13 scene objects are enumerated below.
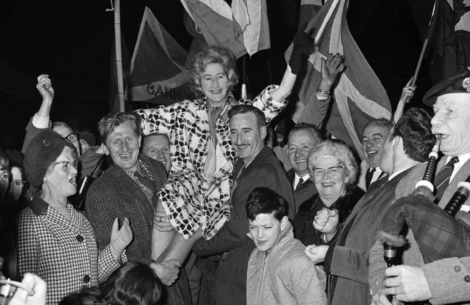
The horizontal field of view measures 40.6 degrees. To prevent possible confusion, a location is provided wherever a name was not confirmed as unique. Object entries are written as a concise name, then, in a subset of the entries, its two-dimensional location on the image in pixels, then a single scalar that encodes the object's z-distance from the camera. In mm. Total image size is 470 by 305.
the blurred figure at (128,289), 3621
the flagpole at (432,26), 6459
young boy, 4109
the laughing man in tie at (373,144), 5828
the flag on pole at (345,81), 6594
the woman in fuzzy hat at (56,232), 4090
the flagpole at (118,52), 6426
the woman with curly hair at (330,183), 4445
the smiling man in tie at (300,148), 5535
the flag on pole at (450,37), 6516
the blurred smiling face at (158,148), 6293
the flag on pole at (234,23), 6305
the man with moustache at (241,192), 4699
